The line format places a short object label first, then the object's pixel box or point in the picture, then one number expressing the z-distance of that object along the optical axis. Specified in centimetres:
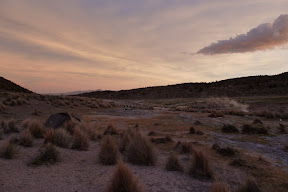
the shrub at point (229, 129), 1269
